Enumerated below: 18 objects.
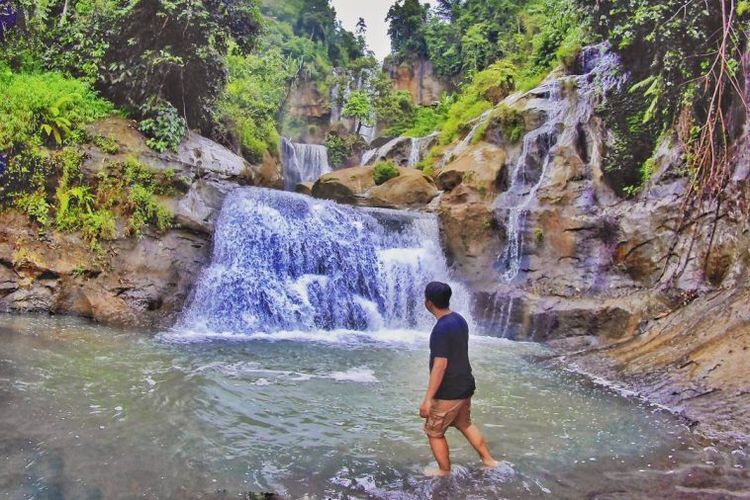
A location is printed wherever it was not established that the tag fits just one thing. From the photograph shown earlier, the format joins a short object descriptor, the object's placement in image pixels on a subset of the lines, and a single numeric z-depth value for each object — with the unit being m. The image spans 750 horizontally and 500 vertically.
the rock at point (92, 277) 10.64
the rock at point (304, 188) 23.03
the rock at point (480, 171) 15.77
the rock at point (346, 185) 19.53
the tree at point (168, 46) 13.38
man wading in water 4.14
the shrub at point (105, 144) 12.33
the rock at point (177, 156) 12.34
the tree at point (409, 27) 41.41
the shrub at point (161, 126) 13.18
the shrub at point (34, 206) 11.09
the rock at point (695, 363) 6.27
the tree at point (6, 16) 6.41
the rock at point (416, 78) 40.81
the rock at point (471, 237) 14.45
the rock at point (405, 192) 18.02
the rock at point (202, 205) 12.63
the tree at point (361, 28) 51.07
